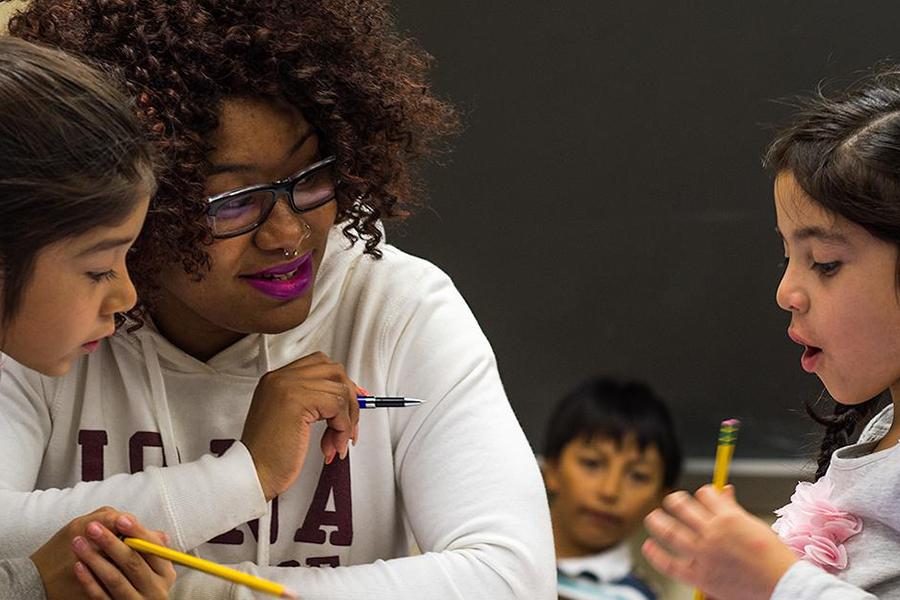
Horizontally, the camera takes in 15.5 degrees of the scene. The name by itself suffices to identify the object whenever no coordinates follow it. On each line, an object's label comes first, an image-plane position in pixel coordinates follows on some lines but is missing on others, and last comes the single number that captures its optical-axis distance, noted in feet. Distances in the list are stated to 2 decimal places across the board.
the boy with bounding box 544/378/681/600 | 10.92
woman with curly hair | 8.92
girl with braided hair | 8.36
